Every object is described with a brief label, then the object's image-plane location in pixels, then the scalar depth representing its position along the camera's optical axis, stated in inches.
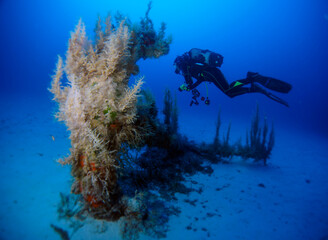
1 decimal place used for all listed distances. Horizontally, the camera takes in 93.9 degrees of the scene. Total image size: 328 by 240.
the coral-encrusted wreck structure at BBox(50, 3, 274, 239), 95.4
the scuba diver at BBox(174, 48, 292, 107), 227.5
